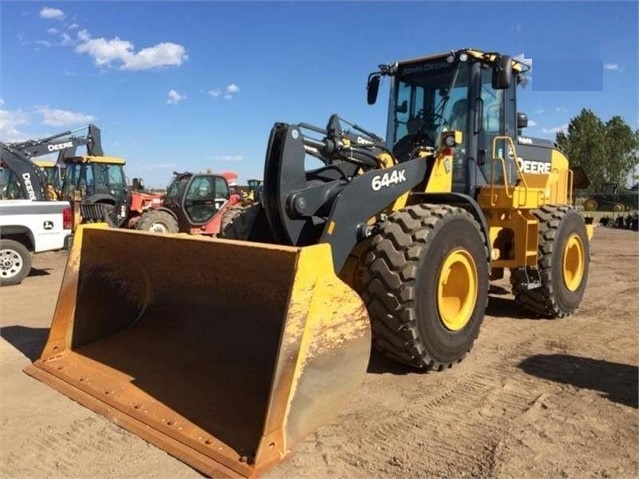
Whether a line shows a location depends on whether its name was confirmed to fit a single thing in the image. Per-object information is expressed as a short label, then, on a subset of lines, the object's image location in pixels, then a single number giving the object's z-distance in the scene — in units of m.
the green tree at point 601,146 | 40.72
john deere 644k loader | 3.11
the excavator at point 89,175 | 15.21
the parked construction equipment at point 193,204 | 13.29
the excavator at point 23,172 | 12.54
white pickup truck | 9.27
